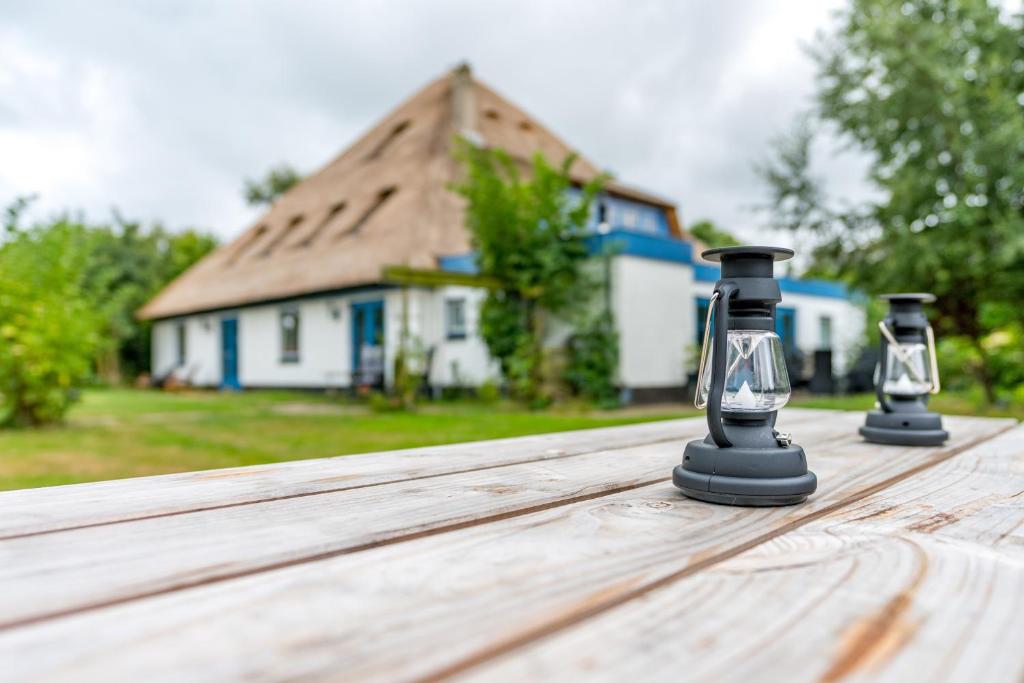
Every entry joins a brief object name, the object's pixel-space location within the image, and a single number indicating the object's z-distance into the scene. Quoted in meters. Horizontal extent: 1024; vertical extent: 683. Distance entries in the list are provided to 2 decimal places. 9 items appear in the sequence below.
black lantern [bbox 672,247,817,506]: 1.04
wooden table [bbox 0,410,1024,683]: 0.52
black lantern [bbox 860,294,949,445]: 1.78
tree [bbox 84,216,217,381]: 21.83
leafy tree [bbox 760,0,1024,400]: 7.64
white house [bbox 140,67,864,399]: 11.09
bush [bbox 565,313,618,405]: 10.06
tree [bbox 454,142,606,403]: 10.08
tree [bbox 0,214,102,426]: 7.93
